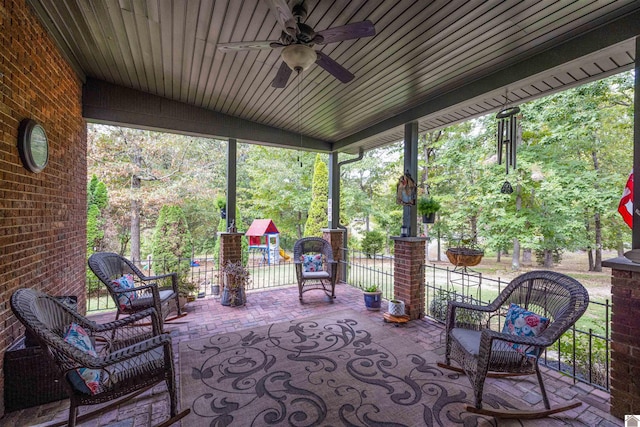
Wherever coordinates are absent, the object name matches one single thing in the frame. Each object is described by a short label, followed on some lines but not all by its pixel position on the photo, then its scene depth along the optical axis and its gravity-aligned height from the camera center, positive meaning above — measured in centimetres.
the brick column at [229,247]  478 -53
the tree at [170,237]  678 -53
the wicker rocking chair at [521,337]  206 -88
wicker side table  211 -125
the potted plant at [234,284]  455 -111
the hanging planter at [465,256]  346 -48
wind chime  312 +97
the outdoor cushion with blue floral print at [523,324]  220 -89
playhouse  1053 -86
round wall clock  229 +59
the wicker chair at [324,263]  478 -80
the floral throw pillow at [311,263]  502 -83
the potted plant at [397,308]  390 -126
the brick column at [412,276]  402 -84
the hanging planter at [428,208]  393 +13
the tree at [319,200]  848 +49
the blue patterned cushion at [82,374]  179 -102
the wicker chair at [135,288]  321 -84
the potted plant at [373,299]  432 -127
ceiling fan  186 +124
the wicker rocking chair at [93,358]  170 -92
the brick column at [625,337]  201 -87
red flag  219 +11
